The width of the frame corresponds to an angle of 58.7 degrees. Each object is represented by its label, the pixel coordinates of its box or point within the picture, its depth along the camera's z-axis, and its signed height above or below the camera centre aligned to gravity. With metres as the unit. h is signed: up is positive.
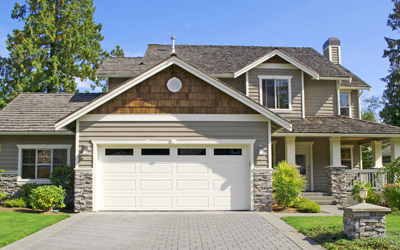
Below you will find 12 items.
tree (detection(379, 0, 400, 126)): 33.41 +8.35
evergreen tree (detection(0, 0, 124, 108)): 26.27 +7.75
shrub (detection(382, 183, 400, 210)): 11.73 -1.42
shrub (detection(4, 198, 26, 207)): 12.95 -1.82
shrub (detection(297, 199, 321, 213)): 12.23 -1.89
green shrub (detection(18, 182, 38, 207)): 13.02 -1.45
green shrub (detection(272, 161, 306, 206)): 12.70 -1.17
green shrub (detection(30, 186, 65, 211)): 11.58 -1.45
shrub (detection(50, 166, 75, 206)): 12.79 -0.90
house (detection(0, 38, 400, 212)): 11.99 +0.27
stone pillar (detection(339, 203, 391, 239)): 7.39 -1.43
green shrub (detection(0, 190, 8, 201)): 13.23 -1.61
